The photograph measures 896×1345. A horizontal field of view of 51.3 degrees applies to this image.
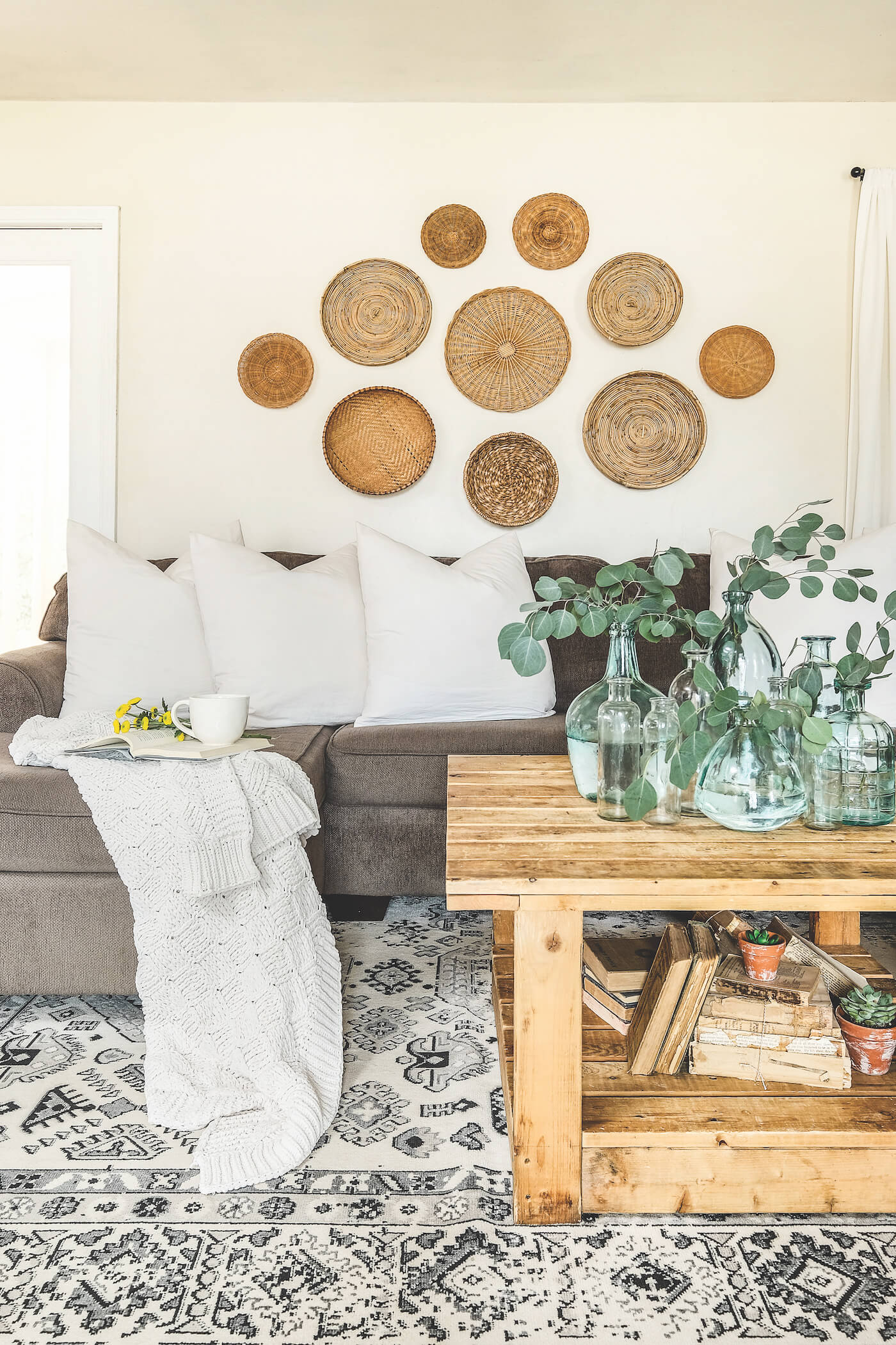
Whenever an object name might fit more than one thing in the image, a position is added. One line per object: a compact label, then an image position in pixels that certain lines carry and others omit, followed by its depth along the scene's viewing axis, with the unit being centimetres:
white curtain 314
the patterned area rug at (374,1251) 106
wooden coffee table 115
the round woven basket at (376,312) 319
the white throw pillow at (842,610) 241
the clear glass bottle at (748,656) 149
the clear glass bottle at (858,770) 137
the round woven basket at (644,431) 319
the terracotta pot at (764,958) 134
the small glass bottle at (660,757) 137
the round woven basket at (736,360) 318
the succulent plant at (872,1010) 131
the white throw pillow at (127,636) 252
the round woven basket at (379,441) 321
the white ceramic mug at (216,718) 196
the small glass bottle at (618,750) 140
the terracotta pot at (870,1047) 130
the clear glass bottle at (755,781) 132
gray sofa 179
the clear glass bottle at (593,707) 150
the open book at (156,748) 188
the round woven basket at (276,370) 322
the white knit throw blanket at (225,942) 151
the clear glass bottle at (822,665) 146
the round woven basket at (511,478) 321
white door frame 323
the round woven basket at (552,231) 318
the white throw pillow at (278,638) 254
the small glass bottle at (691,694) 140
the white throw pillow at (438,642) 249
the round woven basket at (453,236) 318
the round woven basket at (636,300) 317
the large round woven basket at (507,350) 319
